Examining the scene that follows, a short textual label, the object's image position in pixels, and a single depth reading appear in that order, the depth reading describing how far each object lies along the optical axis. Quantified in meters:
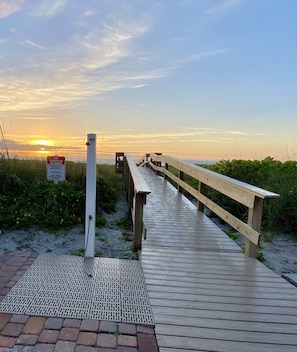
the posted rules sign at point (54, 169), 3.78
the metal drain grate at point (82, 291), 2.19
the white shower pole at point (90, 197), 3.37
